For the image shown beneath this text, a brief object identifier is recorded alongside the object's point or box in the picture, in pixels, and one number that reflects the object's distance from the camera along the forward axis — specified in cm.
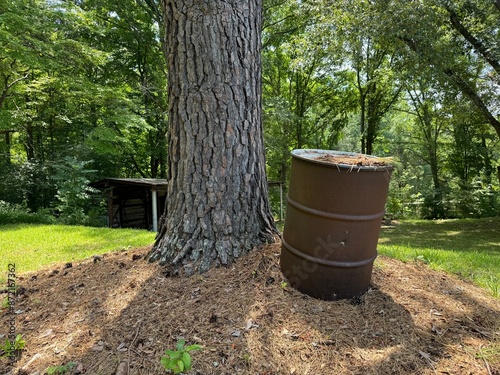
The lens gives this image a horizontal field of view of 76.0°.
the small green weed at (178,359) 150
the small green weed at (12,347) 175
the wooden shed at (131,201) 1098
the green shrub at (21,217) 977
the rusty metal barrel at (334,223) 203
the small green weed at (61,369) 158
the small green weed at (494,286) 258
